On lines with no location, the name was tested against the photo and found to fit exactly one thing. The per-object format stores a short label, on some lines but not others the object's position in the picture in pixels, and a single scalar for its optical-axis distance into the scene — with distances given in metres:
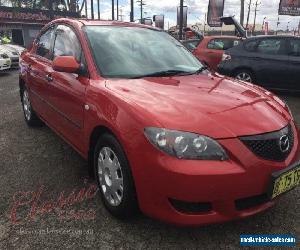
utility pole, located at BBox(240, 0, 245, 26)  21.05
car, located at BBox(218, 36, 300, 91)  5.80
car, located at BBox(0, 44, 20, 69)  10.34
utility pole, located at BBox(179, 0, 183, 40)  19.38
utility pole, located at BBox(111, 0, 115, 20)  33.79
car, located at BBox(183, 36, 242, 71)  7.55
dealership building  28.64
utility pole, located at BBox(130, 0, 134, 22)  26.73
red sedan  1.72
